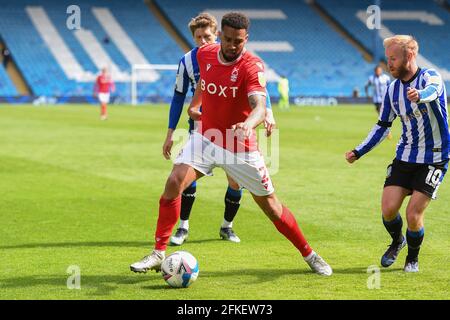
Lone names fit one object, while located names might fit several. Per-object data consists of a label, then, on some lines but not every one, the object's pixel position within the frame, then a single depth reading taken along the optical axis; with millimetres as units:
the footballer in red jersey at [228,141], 13453
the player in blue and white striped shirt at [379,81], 52356
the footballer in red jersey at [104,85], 67550
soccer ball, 13312
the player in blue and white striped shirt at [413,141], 14148
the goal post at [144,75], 102000
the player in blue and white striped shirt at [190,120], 16391
